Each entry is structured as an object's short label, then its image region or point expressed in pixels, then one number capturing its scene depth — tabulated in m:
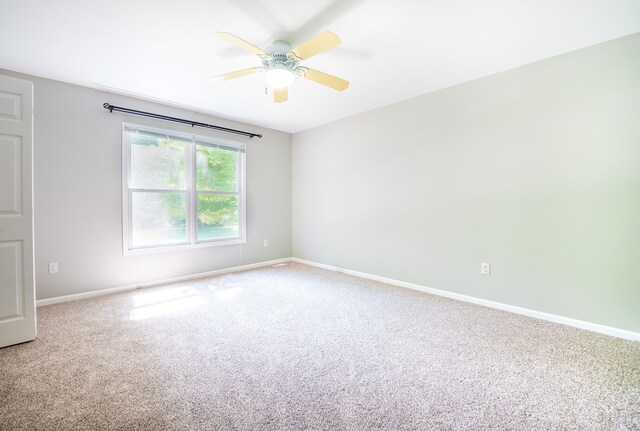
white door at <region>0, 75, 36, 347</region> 2.05
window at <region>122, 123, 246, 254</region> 3.46
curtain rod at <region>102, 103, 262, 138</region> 3.19
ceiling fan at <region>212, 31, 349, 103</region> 2.02
